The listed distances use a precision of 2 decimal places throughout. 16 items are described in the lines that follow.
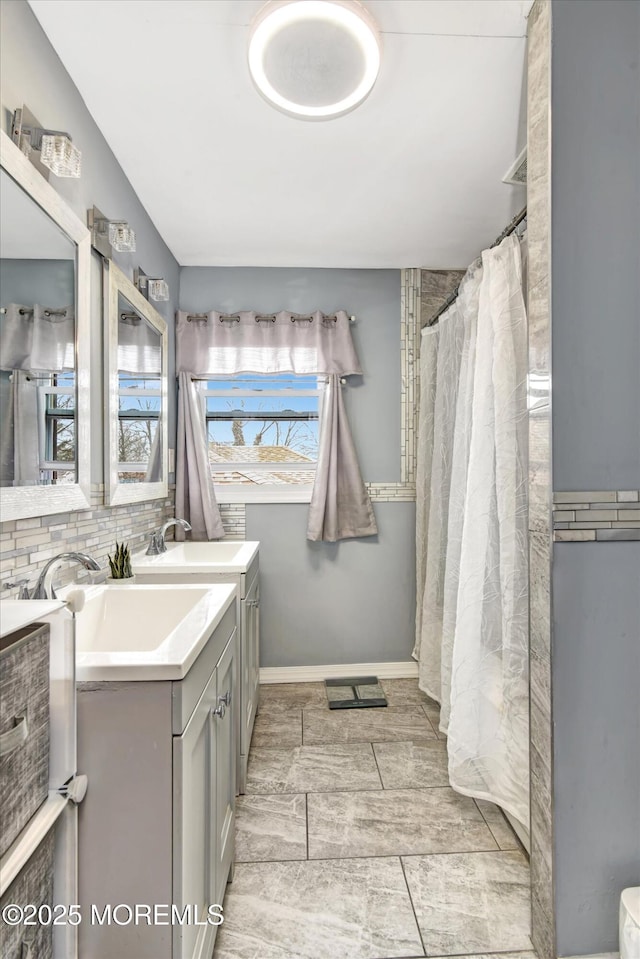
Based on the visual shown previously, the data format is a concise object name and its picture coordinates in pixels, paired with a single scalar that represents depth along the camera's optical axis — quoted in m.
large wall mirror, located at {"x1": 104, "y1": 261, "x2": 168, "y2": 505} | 1.82
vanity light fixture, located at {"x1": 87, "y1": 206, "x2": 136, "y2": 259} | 1.67
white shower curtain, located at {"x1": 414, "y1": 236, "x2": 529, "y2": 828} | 1.62
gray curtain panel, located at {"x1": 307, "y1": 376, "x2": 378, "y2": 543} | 2.89
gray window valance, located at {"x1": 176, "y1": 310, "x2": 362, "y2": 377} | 2.89
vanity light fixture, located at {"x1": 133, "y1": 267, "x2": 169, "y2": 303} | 2.19
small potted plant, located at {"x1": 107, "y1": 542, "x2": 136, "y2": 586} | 1.74
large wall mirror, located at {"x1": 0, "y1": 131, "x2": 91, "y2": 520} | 1.16
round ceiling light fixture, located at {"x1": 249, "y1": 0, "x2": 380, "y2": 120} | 1.28
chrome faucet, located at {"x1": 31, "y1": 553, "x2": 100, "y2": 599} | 1.20
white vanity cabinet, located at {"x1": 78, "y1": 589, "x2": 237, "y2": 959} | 0.87
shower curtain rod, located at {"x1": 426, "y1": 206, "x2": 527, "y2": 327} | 1.60
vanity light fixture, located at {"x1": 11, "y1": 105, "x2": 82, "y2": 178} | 1.23
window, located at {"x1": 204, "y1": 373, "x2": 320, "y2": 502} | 3.00
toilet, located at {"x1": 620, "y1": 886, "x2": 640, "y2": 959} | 1.12
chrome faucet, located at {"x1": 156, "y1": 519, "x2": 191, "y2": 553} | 2.26
